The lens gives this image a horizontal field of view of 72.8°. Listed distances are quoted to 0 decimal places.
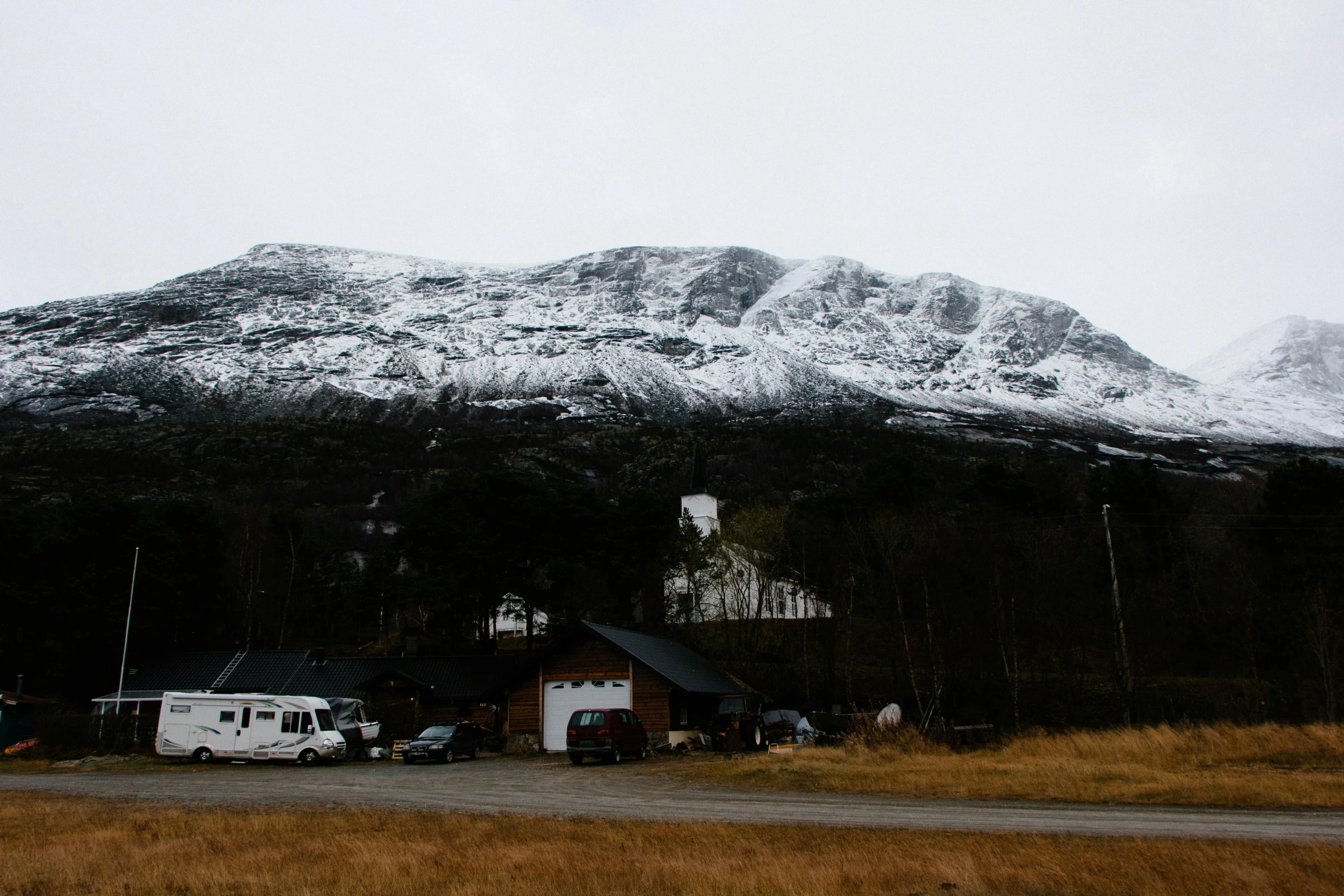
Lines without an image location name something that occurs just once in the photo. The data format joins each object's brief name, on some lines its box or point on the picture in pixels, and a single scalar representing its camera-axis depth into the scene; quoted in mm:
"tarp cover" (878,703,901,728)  30238
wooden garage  33062
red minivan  27625
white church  48469
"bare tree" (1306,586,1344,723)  30469
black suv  29969
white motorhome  30359
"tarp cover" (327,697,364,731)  33406
